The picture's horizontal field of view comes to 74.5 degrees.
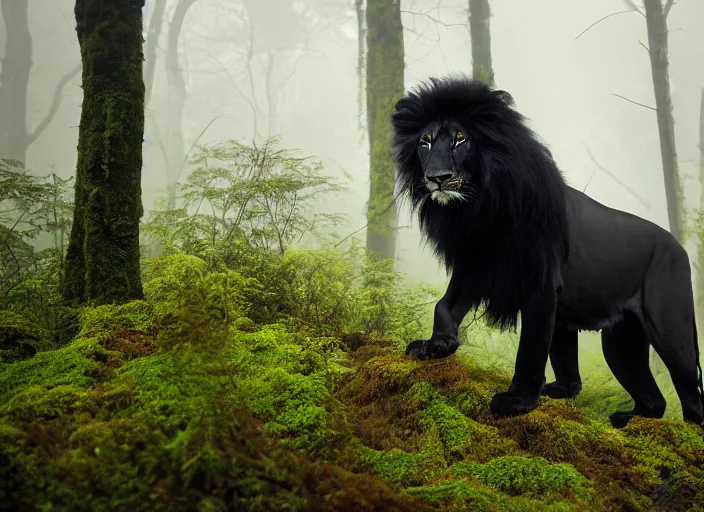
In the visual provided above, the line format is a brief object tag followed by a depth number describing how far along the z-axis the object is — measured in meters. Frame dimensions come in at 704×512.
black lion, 2.61
